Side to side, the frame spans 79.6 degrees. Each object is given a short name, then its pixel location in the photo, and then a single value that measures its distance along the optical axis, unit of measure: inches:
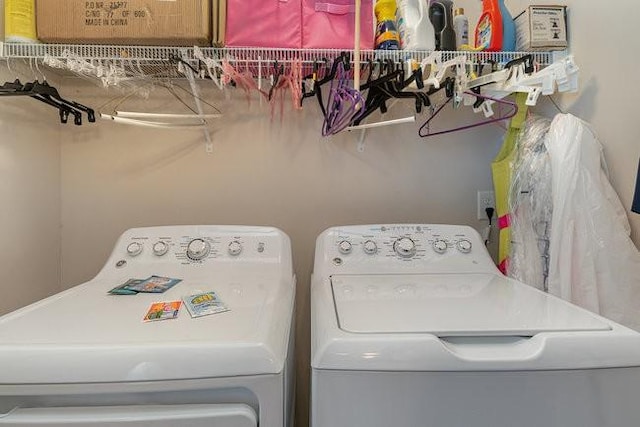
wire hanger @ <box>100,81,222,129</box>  63.2
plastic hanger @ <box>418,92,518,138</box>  56.4
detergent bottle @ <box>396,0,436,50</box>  52.1
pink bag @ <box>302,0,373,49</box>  50.8
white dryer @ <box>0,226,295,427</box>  26.7
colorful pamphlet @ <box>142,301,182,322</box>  33.5
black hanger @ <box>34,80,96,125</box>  47.9
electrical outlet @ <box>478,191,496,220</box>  66.9
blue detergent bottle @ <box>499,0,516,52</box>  54.8
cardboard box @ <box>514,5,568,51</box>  52.7
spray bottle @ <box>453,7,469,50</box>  56.6
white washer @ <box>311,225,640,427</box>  28.3
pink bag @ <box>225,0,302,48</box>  50.1
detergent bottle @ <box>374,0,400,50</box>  52.7
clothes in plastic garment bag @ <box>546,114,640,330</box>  42.6
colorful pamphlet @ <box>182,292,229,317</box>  34.8
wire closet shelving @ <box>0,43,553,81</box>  48.7
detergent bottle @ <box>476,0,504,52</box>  53.5
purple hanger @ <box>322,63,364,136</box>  51.6
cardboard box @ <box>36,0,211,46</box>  47.2
